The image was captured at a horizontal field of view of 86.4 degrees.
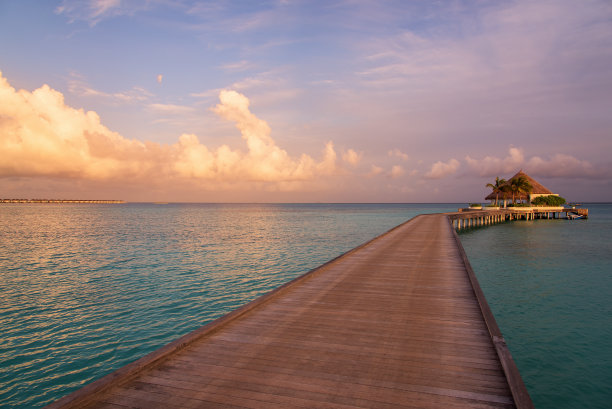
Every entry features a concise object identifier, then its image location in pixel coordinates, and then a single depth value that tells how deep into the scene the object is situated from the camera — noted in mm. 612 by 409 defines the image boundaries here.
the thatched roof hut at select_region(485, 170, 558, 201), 66188
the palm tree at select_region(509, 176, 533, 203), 61938
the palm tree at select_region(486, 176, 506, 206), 65800
